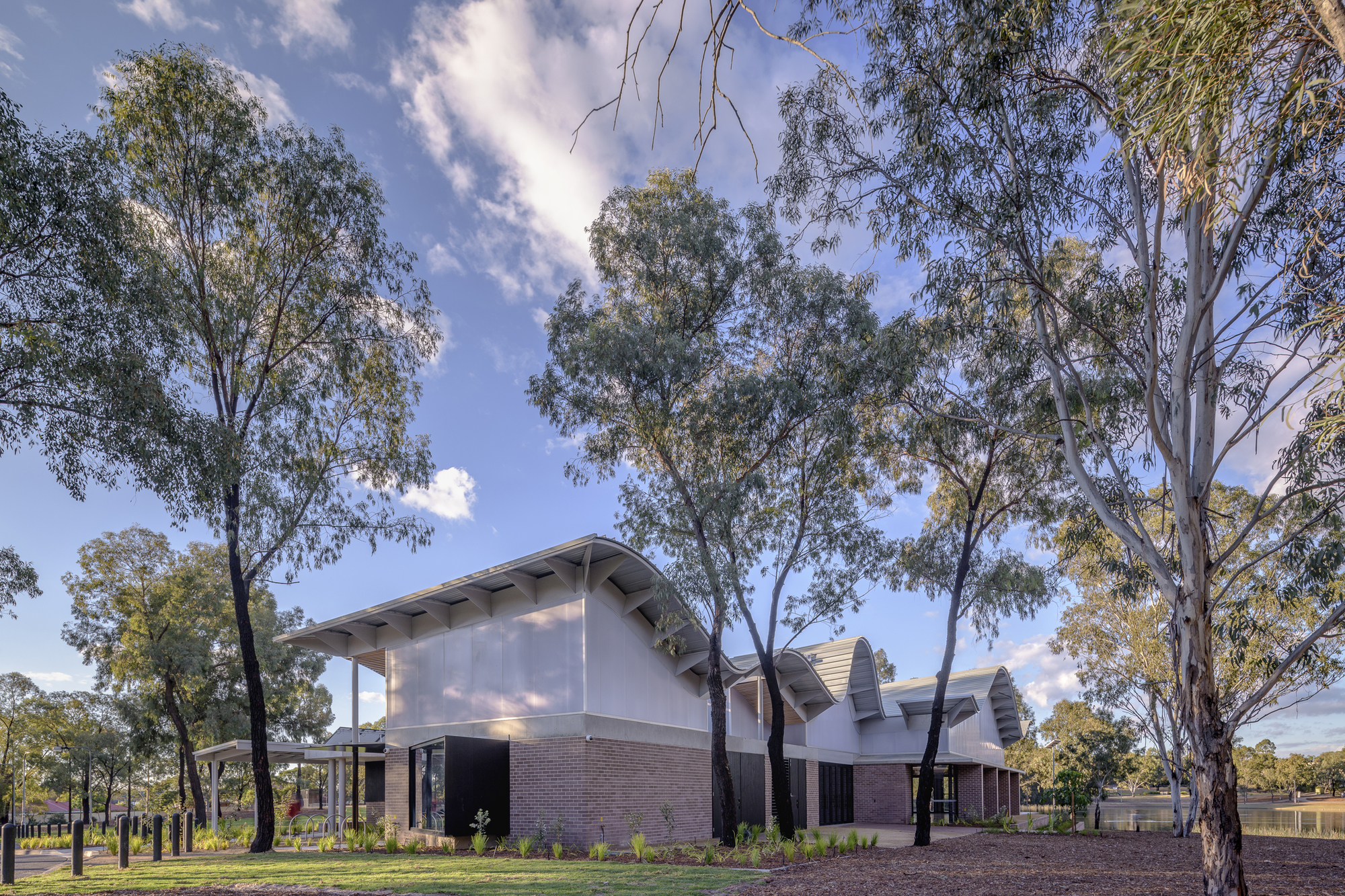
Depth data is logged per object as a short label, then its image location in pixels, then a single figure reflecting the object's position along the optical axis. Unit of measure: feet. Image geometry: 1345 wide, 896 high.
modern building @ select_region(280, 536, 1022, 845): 57.47
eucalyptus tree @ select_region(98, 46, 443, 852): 55.31
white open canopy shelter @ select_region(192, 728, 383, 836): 72.13
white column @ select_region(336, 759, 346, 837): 66.28
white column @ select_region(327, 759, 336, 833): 73.15
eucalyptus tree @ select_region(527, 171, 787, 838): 58.08
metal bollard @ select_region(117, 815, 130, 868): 51.65
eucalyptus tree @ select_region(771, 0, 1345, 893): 32.30
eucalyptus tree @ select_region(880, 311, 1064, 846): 56.95
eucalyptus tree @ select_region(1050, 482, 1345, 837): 72.90
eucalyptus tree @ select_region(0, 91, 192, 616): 35.55
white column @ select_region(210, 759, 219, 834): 74.64
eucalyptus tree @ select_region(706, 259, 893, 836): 58.18
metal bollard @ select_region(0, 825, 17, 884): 39.34
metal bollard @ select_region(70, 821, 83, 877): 46.65
